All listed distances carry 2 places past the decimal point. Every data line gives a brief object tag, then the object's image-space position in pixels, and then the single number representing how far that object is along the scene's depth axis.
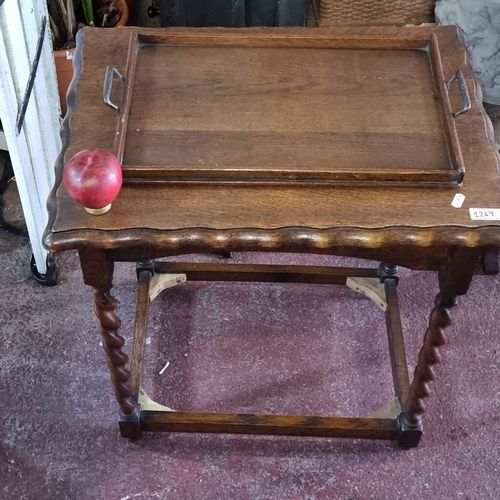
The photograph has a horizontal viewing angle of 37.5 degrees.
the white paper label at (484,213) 1.04
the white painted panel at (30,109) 1.38
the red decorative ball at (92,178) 0.96
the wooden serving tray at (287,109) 1.09
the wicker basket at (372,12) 2.17
